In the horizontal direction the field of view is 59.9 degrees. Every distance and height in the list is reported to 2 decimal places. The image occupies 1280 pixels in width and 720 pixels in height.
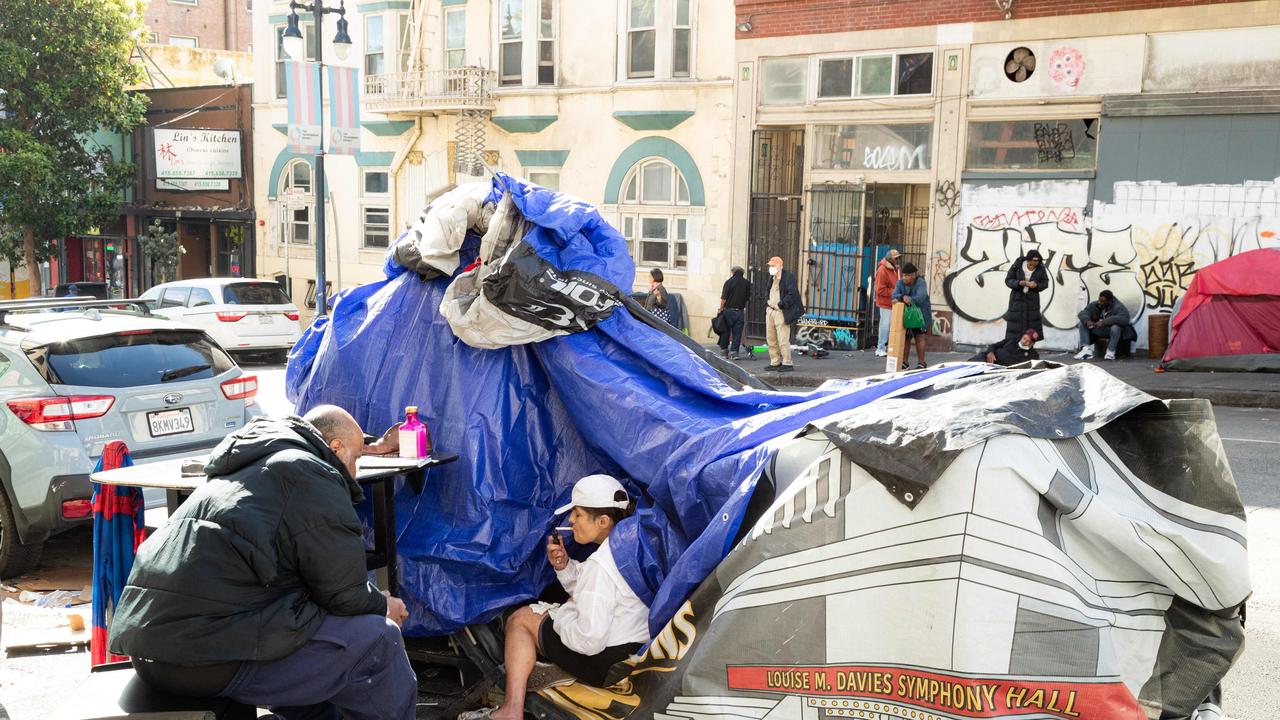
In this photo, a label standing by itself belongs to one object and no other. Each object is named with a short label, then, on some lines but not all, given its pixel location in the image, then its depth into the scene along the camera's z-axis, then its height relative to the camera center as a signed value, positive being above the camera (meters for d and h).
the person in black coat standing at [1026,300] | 15.45 -0.81
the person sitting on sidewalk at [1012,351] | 15.11 -1.51
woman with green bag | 15.76 -0.91
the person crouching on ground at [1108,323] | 16.44 -1.17
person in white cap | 4.45 -1.56
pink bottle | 5.04 -0.93
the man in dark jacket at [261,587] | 3.48 -1.15
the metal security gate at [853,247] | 19.36 -0.14
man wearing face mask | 16.36 -1.02
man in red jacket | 17.38 -0.70
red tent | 14.56 -0.96
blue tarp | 4.70 -0.84
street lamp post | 18.66 +3.10
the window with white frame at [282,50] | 27.78 +4.47
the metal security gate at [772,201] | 20.27 +0.66
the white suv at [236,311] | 18.42 -1.39
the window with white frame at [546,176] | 23.16 +1.19
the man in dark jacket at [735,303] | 18.20 -1.09
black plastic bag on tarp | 5.11 -0.28
